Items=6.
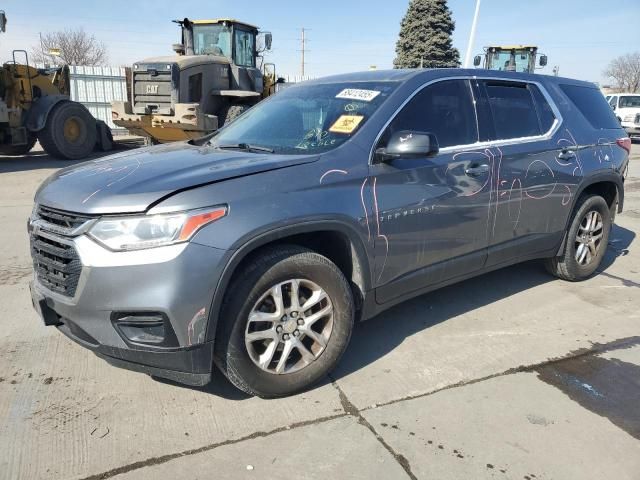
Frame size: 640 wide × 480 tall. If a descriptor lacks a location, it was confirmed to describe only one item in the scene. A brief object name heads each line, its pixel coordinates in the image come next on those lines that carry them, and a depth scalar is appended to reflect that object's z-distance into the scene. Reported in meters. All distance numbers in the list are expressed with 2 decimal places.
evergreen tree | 37.31
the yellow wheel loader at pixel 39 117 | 12.63
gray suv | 2.51
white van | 22.91
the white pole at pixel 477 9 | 21.17
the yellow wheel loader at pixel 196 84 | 12.12
